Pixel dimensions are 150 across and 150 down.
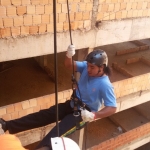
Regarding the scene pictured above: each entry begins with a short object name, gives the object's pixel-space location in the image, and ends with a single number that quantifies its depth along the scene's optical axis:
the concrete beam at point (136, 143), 7.21
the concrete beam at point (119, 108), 4.75
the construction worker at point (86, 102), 3.07
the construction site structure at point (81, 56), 3.51
